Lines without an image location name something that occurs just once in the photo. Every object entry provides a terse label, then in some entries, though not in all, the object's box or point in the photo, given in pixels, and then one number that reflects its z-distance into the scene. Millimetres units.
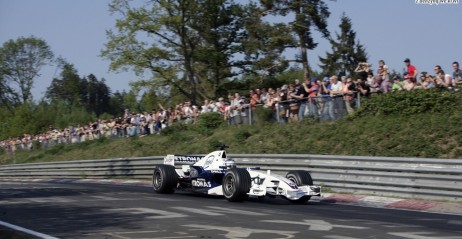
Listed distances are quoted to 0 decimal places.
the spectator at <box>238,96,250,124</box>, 25948
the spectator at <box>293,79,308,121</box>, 22547
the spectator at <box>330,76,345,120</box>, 21172
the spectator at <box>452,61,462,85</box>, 18719
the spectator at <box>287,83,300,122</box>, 22825
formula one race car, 15047
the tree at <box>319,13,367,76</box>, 66125
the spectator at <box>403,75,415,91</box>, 19859
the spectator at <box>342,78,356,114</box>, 20812
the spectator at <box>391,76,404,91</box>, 20242
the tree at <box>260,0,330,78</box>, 43750
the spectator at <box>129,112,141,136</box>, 33688
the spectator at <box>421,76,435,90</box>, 19344
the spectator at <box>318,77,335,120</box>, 21572
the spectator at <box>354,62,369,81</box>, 20812
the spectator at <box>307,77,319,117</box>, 21991
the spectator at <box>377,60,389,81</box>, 19875
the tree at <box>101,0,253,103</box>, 46156
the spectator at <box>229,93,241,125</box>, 26766
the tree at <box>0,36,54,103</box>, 92875
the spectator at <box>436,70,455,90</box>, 18842
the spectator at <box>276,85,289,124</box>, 23484
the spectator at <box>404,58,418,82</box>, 19641
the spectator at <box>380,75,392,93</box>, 20516
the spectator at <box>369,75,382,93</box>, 20625
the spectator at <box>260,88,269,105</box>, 24873
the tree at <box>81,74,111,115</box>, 144750
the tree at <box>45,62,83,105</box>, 131125
